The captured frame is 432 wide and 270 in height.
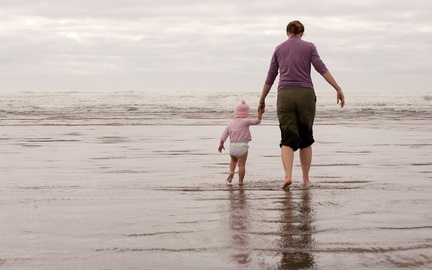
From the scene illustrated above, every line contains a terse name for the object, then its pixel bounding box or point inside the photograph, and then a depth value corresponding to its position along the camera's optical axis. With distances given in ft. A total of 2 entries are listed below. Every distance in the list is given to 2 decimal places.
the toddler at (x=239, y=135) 25.08
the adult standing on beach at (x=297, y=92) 23.98
